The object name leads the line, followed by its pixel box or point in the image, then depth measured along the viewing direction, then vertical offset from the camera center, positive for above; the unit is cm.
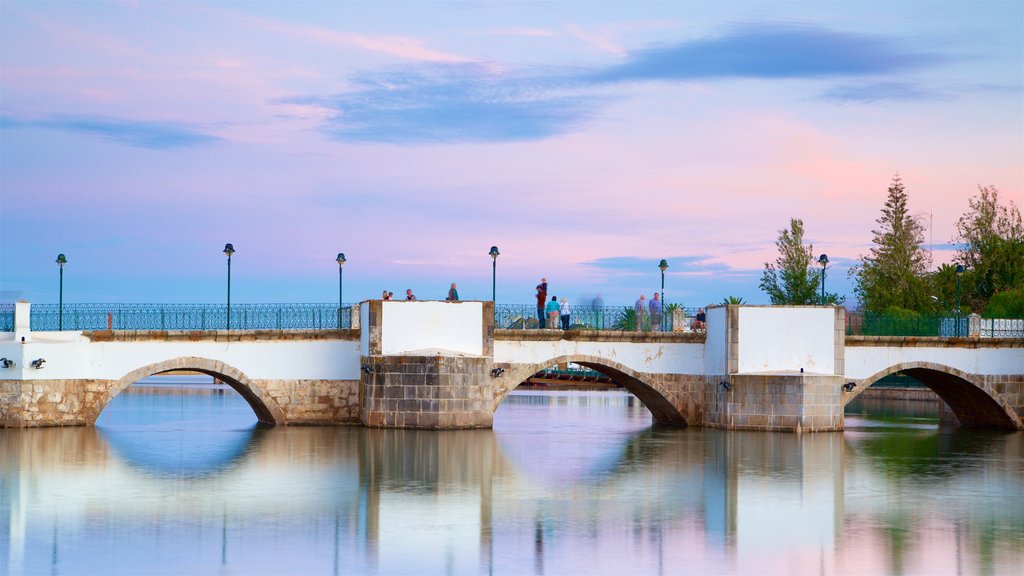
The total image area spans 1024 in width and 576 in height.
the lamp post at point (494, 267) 3200 +194
